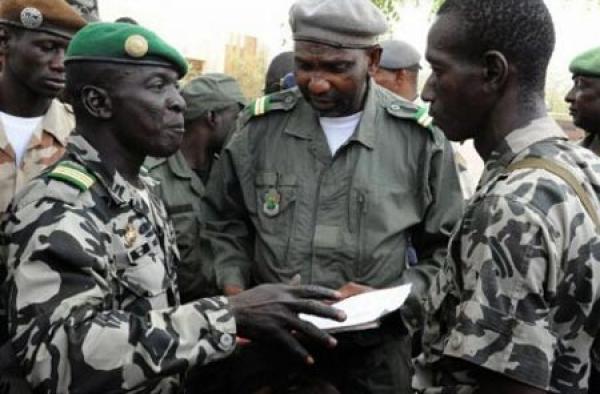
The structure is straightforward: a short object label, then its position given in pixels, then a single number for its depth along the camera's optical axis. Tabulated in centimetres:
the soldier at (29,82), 319
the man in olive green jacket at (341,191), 292
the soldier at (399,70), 552
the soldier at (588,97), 436
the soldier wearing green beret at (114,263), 191
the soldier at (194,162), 371
